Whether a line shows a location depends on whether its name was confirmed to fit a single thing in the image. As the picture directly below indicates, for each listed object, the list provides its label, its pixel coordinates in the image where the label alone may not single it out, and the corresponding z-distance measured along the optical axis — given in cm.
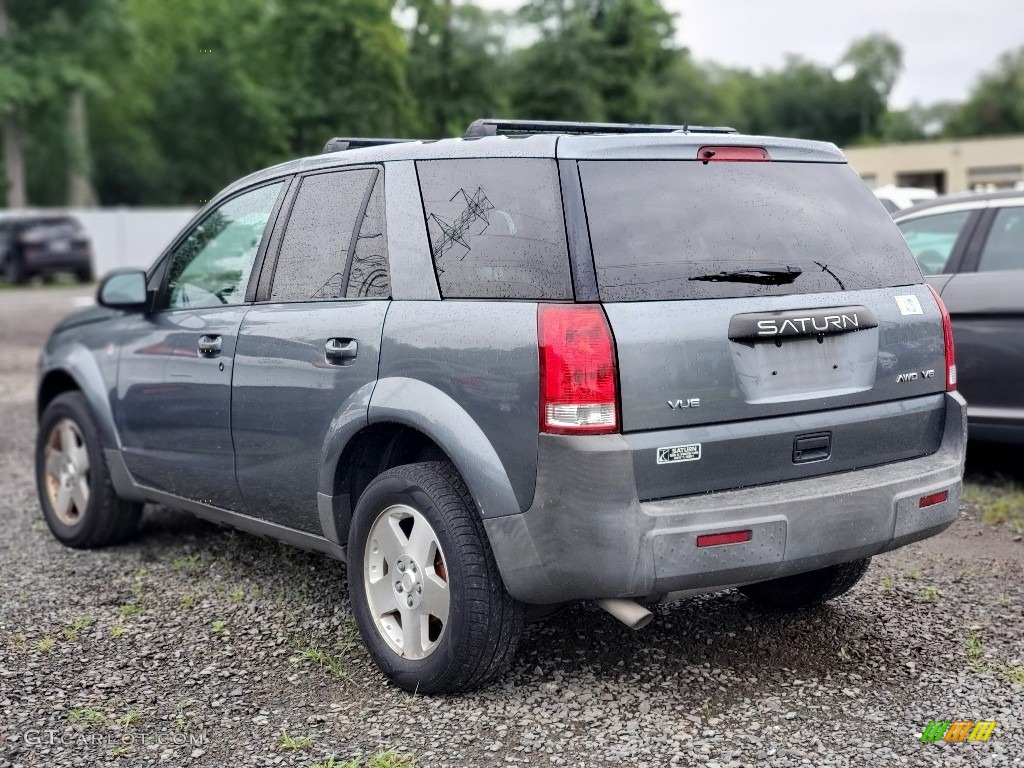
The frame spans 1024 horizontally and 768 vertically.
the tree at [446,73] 3266
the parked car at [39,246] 2833
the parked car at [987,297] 657
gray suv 352
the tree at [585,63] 4291
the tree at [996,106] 9962
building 5956
